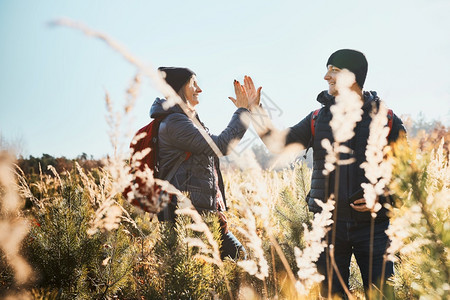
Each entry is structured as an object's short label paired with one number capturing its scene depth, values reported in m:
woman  2.38
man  2.06
